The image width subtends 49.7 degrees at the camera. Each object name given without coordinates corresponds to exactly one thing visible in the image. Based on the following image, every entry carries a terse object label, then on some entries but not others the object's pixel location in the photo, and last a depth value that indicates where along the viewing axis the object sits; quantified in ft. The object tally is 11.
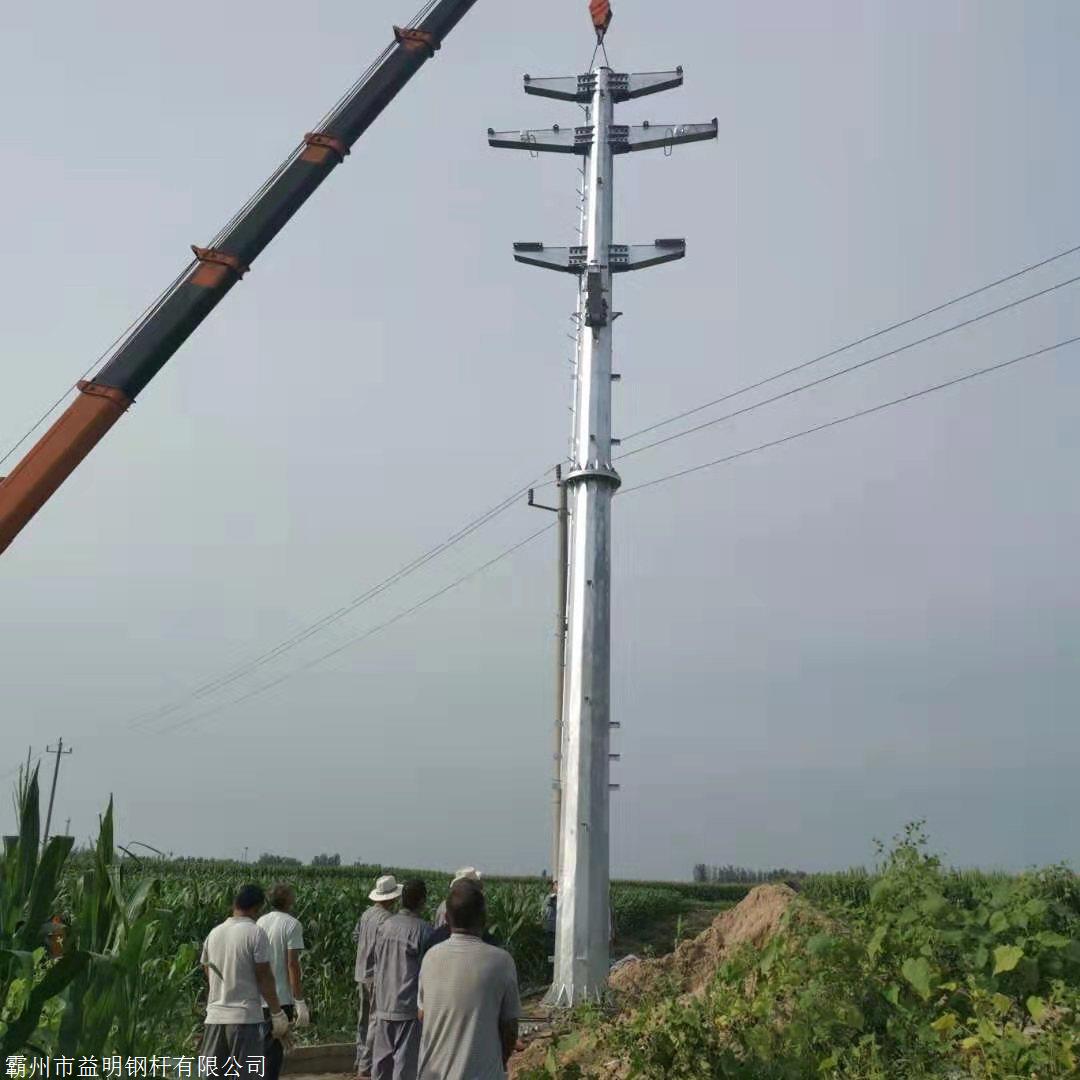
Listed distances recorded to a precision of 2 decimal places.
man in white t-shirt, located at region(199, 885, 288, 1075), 22.74
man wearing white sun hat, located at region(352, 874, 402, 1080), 26.17
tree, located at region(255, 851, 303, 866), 136.36
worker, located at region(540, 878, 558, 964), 48.24
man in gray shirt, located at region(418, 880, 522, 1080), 16.75
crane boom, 36.04
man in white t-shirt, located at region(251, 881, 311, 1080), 27.45
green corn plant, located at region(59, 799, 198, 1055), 16.71
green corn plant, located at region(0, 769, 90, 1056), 16.02
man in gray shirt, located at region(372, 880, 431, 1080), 23.57
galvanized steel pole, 43.24
